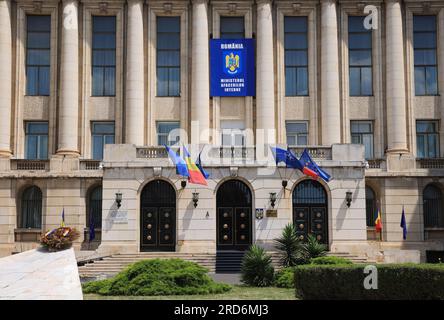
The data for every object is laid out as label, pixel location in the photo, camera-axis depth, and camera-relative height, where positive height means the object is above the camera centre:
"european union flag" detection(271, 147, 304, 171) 39.34 +2.47
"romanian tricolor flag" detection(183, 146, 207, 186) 38.66 +1.60
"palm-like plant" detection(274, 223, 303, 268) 34.66 -2.39
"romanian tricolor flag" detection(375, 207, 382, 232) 45.16 -1.59
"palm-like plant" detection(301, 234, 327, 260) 34.09 -2.41
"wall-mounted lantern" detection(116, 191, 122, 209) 40.41 +0.19
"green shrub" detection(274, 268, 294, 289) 28.22 -3.21
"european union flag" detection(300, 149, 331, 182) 39.19 +2.09
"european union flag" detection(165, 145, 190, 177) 38.41 +2.10
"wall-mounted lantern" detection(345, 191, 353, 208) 40.31 +0.22
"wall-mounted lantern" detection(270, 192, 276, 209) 40.31 +0.16
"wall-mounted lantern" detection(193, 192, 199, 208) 40.41 +0.22
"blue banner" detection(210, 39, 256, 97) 49.38 +9.34
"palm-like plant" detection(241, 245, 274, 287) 29.02 -2.91
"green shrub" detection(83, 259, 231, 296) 25.22 -2.99
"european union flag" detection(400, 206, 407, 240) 46.27 -1.71
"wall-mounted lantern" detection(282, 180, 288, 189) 40.44 +1.05
